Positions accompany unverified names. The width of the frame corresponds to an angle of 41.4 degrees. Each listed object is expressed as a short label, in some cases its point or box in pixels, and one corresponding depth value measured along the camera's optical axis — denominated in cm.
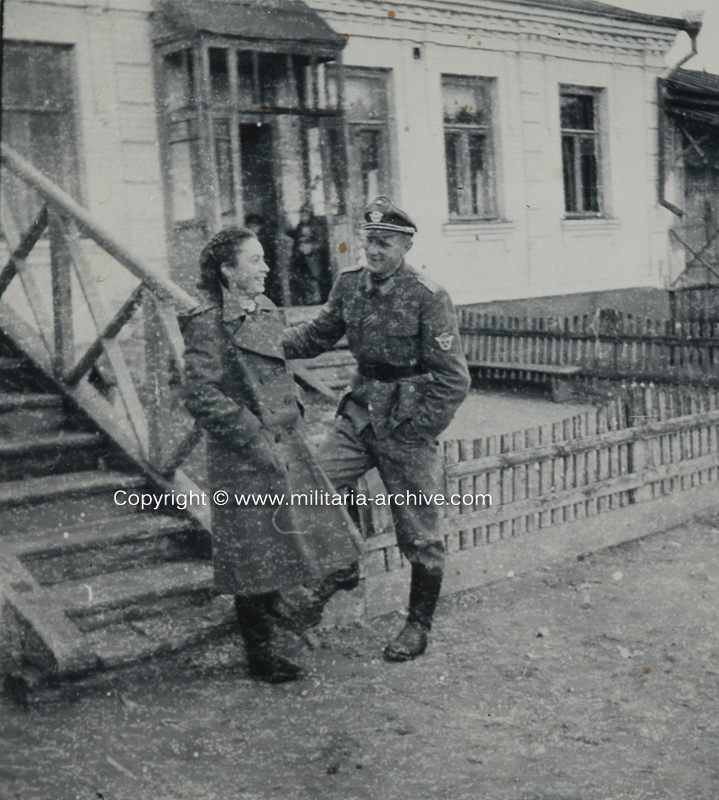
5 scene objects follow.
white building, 893
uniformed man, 420
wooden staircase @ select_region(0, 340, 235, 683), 387
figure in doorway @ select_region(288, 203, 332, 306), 1052
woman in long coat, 380
